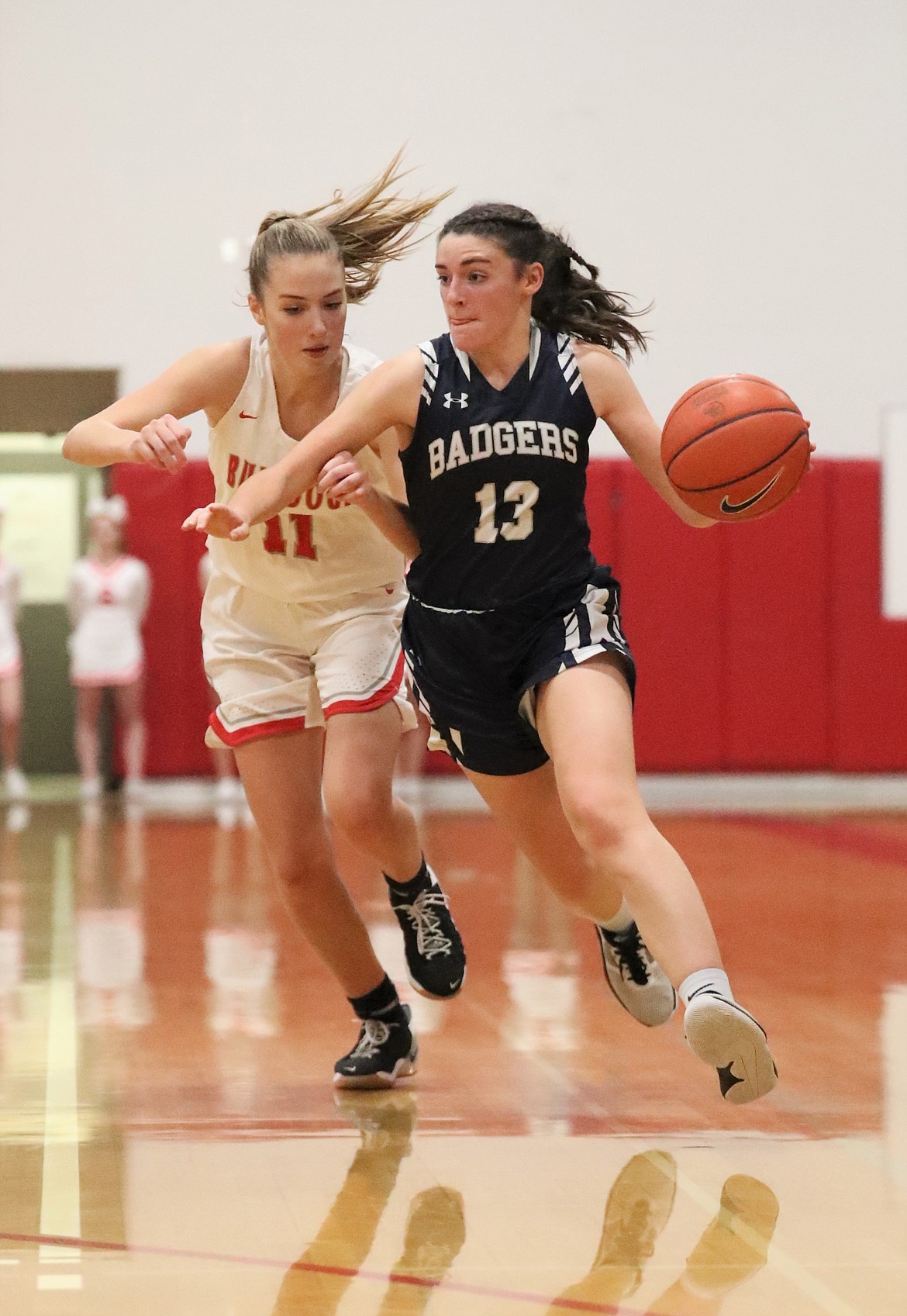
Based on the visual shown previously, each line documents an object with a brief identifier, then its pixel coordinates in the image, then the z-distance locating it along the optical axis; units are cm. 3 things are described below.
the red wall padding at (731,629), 2019
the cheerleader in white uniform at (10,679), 1900
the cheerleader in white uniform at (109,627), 1945
